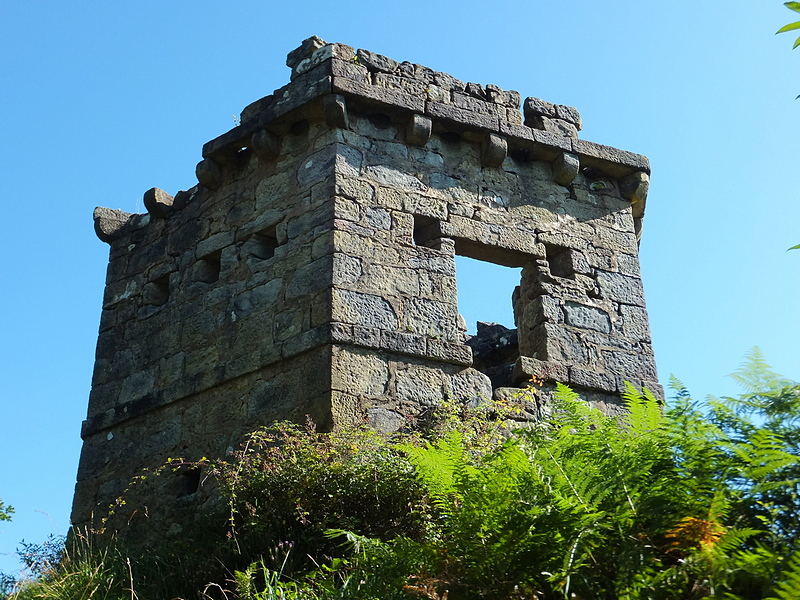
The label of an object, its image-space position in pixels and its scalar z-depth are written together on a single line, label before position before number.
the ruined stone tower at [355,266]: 7.00
